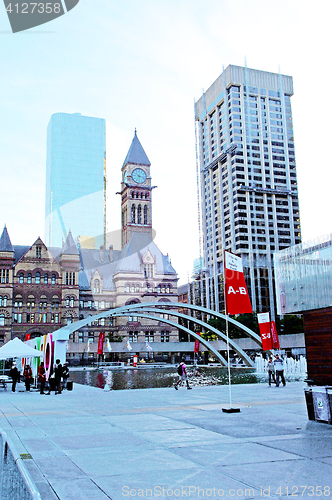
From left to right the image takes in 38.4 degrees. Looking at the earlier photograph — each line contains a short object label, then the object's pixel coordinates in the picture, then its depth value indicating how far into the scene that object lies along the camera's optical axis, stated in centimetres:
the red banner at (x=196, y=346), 6869
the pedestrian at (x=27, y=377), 2755
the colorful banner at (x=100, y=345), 6215
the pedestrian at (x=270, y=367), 2581
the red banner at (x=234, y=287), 1703
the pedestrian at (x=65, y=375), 2684
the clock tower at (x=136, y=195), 12862
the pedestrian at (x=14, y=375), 2723
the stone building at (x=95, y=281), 9438
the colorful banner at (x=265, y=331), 3469
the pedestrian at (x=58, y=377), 2514
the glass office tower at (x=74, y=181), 18112
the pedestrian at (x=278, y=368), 2511
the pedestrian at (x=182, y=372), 2534
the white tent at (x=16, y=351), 2703
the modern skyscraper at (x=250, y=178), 12800
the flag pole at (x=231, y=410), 1491
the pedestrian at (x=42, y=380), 2525
